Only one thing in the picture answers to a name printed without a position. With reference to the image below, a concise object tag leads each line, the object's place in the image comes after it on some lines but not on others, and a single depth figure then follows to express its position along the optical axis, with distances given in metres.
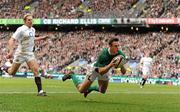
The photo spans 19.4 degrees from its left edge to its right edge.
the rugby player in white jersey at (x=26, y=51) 18.38
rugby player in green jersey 15.32
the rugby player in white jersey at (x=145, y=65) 36.85
